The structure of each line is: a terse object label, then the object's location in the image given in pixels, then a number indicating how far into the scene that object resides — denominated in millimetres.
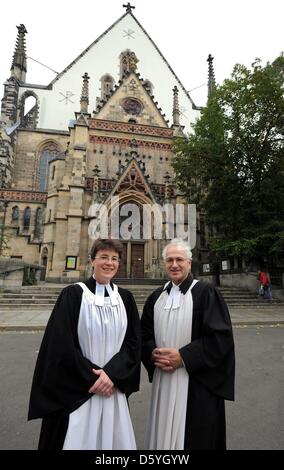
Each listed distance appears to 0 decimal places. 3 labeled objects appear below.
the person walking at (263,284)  13773
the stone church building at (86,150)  19047
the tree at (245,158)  14836
